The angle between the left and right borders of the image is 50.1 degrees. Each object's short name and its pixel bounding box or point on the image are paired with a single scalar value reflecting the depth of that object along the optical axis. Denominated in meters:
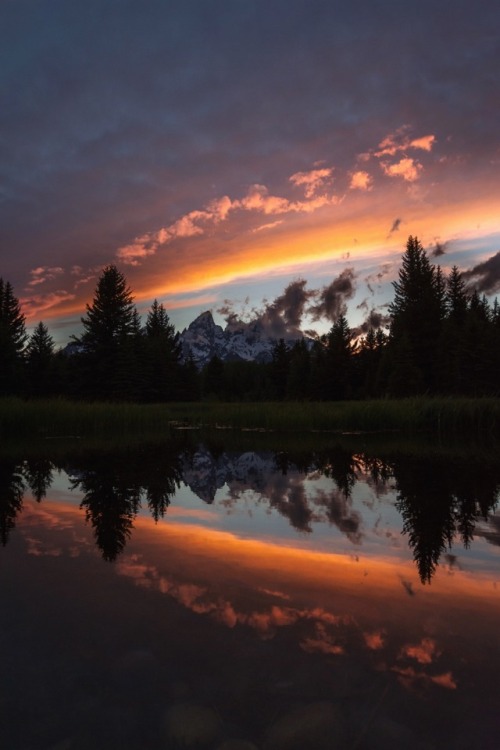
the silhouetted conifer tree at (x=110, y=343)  49.00
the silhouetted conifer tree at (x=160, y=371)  53.41
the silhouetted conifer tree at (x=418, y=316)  48.62
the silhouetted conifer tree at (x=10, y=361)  43.47
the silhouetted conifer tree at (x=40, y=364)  54.69
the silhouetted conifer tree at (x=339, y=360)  59.62
